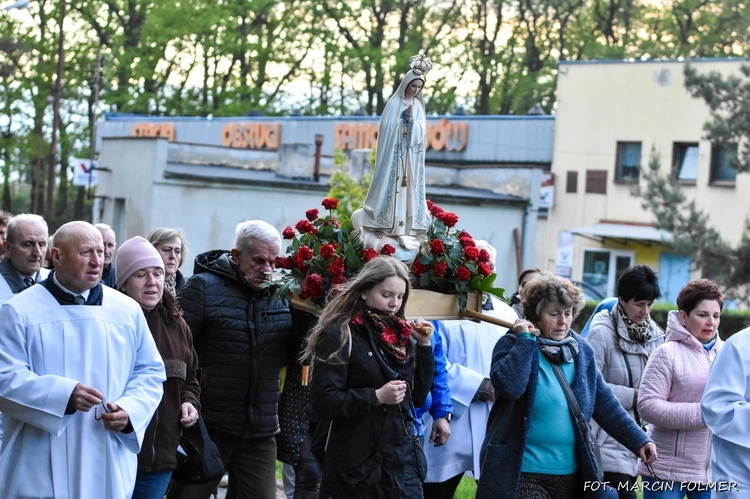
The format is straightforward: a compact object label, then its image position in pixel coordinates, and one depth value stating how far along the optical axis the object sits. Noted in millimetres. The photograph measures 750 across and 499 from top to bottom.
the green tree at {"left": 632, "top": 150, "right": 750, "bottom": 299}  24922
